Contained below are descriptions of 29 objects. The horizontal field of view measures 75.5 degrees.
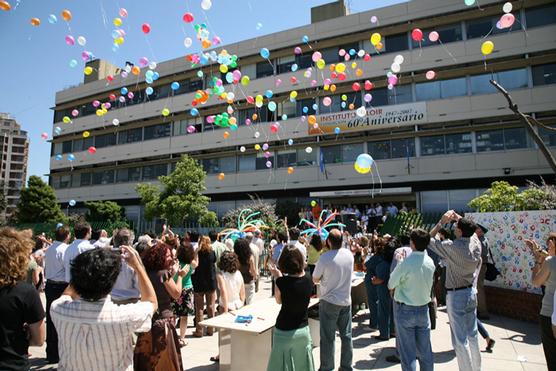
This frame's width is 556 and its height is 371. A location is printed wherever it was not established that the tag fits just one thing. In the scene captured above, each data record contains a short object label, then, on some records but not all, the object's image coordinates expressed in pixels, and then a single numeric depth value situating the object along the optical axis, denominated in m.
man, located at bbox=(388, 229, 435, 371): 4.22
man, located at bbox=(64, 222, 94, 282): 5.51
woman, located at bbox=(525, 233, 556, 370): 3.94
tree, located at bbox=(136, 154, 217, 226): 24.56
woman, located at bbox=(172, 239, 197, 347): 5.84
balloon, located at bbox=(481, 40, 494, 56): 11.38
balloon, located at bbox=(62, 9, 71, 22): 10.37
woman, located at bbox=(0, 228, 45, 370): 2.42
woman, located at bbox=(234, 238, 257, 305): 6.03
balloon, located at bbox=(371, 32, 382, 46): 12.66
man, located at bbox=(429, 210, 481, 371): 4.48
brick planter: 7.60
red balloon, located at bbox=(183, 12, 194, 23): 11.58
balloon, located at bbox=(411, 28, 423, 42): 13.05
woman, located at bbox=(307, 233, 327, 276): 7.09
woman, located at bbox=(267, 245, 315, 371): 3.66
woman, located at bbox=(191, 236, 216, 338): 6.81
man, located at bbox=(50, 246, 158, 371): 2.36
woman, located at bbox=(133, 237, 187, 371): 3.45
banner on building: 24.61
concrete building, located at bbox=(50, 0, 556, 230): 22.45
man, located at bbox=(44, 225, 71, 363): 5.46
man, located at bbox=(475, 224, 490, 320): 7.95
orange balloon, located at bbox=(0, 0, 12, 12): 8.08
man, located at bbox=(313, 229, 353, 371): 4.60
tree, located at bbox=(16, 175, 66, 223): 31.52
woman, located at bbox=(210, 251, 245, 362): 5.25
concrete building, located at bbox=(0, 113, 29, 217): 99.81
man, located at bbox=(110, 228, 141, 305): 4.83
